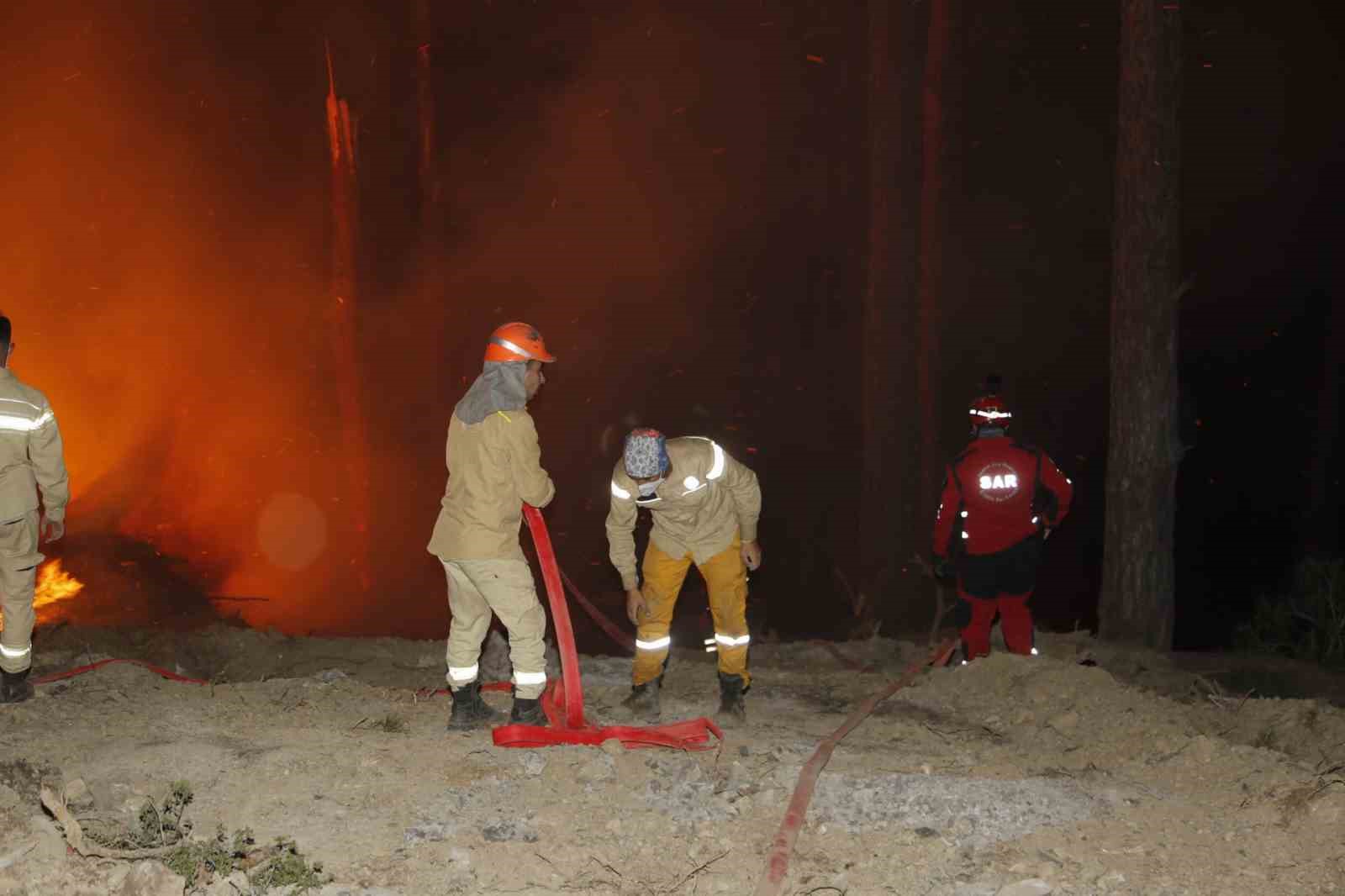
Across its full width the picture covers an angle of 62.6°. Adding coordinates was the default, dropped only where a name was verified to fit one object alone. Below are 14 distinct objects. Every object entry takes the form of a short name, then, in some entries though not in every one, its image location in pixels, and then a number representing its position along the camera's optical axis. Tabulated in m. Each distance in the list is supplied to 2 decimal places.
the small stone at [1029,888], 3.84
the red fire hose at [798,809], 3.88
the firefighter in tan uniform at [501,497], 5.37
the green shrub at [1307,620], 9.50
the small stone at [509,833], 4.26
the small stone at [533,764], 4.91
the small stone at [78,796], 4.33
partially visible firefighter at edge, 5.83
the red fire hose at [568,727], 5.23
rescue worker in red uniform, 7.16
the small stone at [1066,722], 6.01
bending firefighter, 5.71
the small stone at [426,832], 4.23
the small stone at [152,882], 3.61
